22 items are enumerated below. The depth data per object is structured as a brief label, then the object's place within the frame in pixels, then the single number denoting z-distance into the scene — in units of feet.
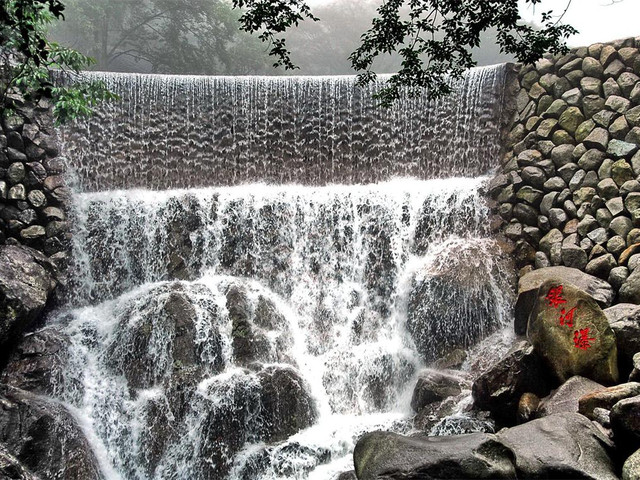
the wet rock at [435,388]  26.21
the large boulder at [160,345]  27.73
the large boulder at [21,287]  25.93
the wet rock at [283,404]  26.04
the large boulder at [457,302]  30.01
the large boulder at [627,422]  16.28
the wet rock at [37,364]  26.02
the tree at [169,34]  67.87
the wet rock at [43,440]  22.35
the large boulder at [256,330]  29.27
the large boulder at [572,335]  21.50
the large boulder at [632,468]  15.63
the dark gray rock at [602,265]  27.43
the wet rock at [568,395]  20.79
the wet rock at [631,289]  25.05
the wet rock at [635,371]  19.26
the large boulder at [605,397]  18.22
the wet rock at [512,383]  22.94
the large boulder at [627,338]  21.53
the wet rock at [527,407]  21.88
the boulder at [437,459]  16.08
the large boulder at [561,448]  16.26
